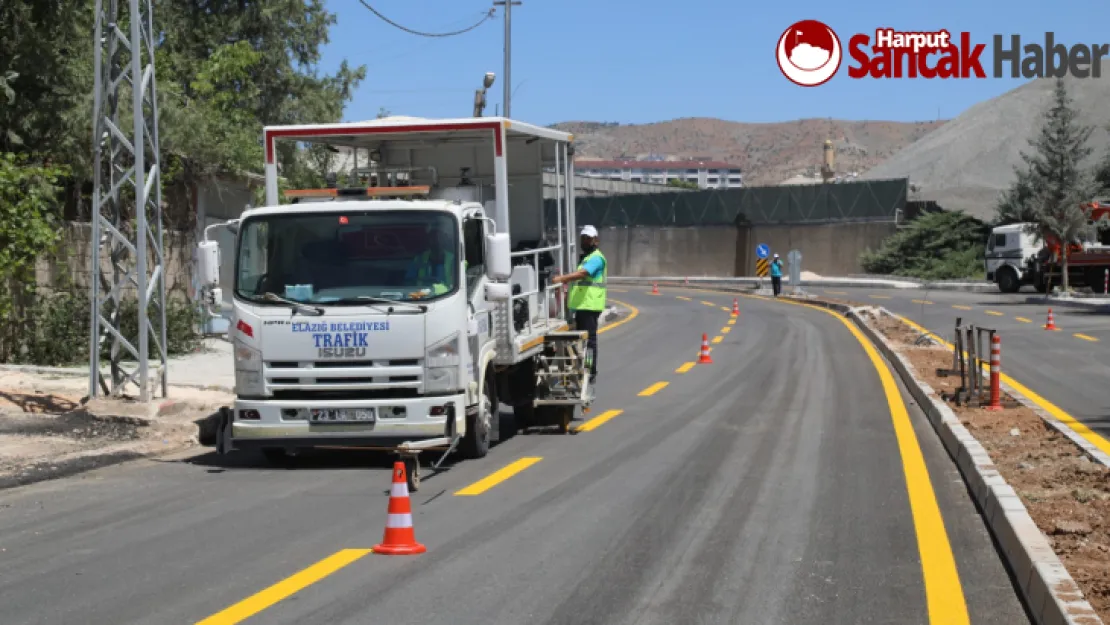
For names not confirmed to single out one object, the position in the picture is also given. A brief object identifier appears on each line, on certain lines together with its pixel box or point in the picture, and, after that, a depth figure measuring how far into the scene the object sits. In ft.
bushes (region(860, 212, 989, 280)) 216.95
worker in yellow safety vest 50.08
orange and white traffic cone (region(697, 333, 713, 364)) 80.48
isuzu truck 36.96
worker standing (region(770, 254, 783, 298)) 170.81
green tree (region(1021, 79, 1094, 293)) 162.61
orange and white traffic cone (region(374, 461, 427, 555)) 26.05
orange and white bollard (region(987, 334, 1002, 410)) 51.39
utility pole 134.41
